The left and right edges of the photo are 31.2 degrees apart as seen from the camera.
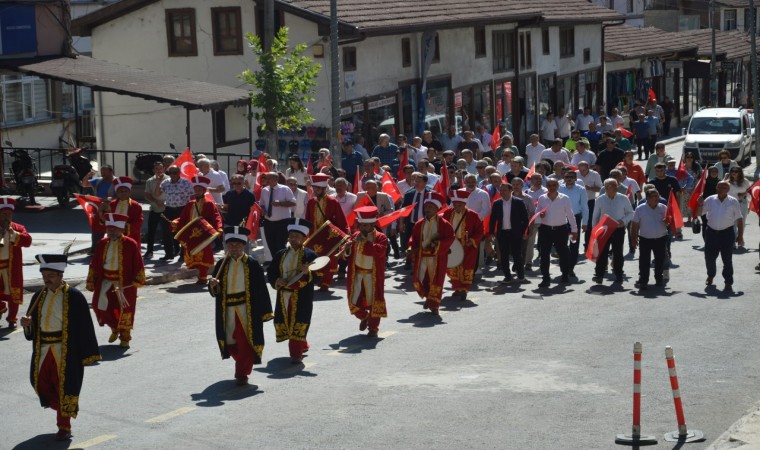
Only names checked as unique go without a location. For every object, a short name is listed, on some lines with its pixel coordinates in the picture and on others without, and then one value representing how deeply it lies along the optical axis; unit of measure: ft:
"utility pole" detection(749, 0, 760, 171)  131.16
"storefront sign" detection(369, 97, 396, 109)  108.32
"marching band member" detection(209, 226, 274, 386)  44.42
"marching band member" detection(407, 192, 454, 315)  57.77
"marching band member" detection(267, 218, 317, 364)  47.62
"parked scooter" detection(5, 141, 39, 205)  87.81
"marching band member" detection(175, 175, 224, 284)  63.72
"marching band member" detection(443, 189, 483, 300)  61.72
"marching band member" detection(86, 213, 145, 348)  50.24
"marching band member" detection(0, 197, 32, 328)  54.39
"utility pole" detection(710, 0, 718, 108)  182.19
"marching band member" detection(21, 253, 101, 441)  39.32
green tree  87.81
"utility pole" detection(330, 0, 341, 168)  84.69
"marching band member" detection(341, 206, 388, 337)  52.49
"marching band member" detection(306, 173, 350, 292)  63.67
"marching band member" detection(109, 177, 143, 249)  59.57
